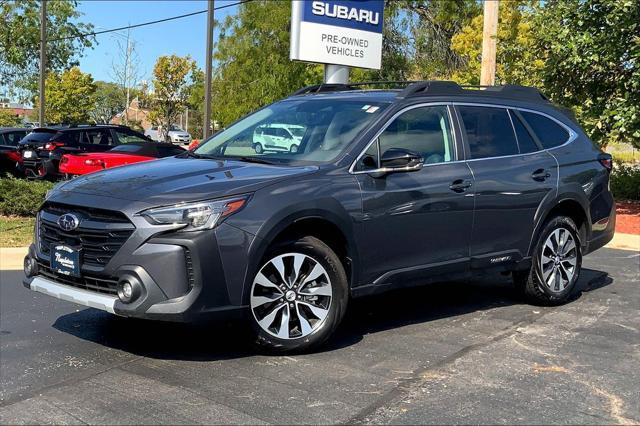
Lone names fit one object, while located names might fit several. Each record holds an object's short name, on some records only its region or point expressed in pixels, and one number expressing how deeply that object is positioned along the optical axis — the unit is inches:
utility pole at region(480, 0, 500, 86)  631.8
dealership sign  479.8
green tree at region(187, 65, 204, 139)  1440.1
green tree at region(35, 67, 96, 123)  2012.8
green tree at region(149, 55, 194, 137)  1945.1
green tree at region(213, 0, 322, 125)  1200.2
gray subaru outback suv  168.9
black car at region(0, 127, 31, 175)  723.4
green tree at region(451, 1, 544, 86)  705.2
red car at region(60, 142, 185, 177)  521.7
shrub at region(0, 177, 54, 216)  465.1
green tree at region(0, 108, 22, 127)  1794.7
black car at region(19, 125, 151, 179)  684.1
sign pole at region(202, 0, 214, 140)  708.0
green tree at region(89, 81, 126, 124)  2432.3
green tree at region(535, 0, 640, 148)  525.3
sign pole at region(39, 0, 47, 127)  1035.4
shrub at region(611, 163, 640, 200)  663.8
